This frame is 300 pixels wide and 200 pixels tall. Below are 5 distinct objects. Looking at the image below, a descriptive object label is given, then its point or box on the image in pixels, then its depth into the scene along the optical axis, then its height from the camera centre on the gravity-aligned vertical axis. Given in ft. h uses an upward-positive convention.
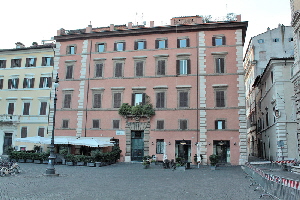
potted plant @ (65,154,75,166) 87.25 -5.53
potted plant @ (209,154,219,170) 78.54 -5.07
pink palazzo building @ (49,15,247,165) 96.02 +17.22
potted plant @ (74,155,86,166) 86.07 -5.43
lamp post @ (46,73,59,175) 60.03 -5.49
